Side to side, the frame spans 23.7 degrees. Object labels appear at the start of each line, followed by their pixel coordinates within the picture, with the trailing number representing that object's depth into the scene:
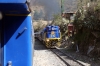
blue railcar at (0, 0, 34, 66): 4.11
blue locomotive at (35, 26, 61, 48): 26.98
